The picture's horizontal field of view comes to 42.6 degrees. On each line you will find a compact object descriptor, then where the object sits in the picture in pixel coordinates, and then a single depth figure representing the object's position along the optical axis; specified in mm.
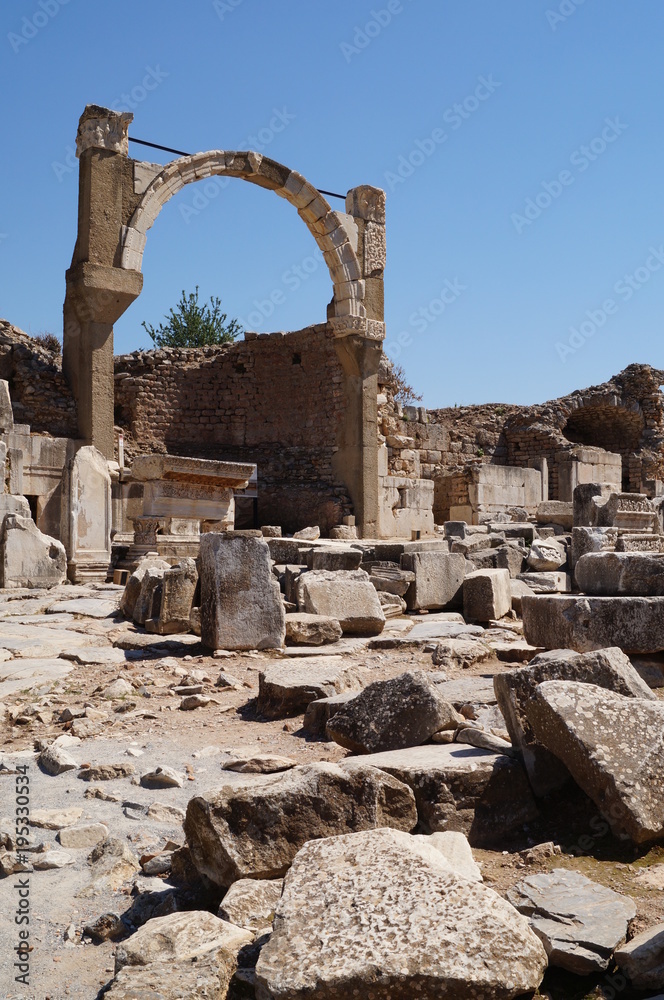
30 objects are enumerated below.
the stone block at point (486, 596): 7855
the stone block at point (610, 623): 4906
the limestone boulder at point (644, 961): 2016
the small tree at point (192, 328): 31969
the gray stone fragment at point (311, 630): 6555
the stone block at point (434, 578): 8336
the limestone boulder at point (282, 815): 2614
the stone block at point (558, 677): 3289
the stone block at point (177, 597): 6707
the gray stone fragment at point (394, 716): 3621
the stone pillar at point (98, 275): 13375
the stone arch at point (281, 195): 13852
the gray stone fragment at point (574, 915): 2121
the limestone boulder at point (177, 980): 1975
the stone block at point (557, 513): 15398
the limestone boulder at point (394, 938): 1854
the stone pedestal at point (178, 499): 10055
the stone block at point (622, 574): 5281
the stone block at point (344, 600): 7062
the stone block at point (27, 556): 8844
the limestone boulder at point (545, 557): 9930
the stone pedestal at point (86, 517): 9664
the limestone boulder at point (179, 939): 2117
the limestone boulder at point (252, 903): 2342
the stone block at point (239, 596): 6176
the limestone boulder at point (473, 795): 2969
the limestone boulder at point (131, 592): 7133
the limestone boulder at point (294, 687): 4816
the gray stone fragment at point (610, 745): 2729
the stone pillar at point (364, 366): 15805
